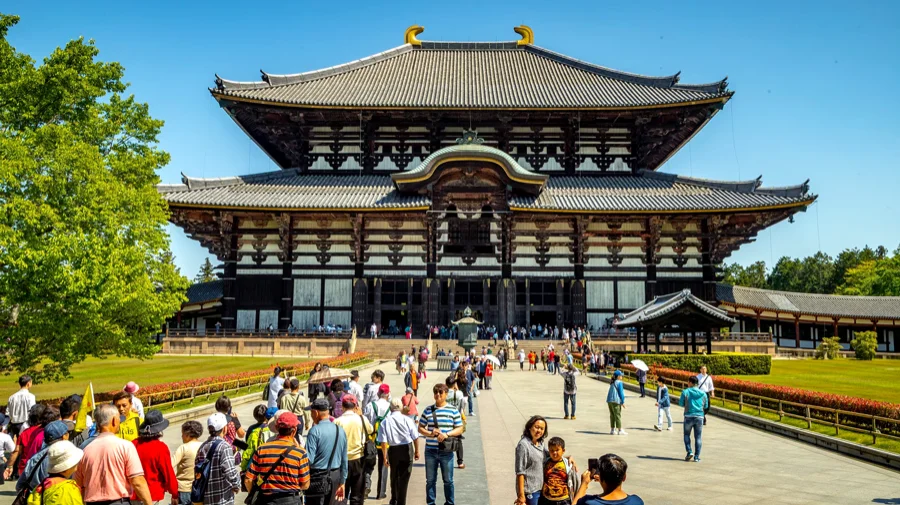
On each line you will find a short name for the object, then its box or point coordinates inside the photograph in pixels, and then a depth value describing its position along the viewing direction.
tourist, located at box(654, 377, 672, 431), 17.84
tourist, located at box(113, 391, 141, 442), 9.15
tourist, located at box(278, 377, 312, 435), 12.12
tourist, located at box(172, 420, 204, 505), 7.88
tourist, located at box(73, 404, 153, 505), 6.70
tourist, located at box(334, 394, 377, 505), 9.27
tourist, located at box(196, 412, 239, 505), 7.49
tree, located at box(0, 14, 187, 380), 17.34
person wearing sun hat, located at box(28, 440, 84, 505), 6.12
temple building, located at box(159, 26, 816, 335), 44.03
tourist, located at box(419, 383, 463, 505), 9.71
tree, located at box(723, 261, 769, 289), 107.75
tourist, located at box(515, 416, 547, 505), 8.19
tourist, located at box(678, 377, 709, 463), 13.86
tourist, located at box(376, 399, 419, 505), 9.80
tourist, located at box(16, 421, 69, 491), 7.10
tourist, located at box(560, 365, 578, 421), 19.27
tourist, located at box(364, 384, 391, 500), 10.85
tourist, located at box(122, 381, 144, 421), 10.46
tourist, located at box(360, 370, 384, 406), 12.12
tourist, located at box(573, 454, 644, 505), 5.54
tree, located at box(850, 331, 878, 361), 47.06
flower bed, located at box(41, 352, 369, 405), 19.20
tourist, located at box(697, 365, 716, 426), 17.00
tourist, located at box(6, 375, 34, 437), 12.42
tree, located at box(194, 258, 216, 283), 111.06
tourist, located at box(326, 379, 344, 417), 11.73
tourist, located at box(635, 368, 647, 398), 25.81
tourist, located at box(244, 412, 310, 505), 7.02
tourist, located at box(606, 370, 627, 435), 16.78
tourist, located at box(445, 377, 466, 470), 12.49
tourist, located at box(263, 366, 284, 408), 16.06
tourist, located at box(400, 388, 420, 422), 11.71
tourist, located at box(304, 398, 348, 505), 8.09
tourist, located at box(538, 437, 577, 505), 7.58
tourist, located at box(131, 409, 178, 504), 7.51
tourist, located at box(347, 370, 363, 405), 12.75
